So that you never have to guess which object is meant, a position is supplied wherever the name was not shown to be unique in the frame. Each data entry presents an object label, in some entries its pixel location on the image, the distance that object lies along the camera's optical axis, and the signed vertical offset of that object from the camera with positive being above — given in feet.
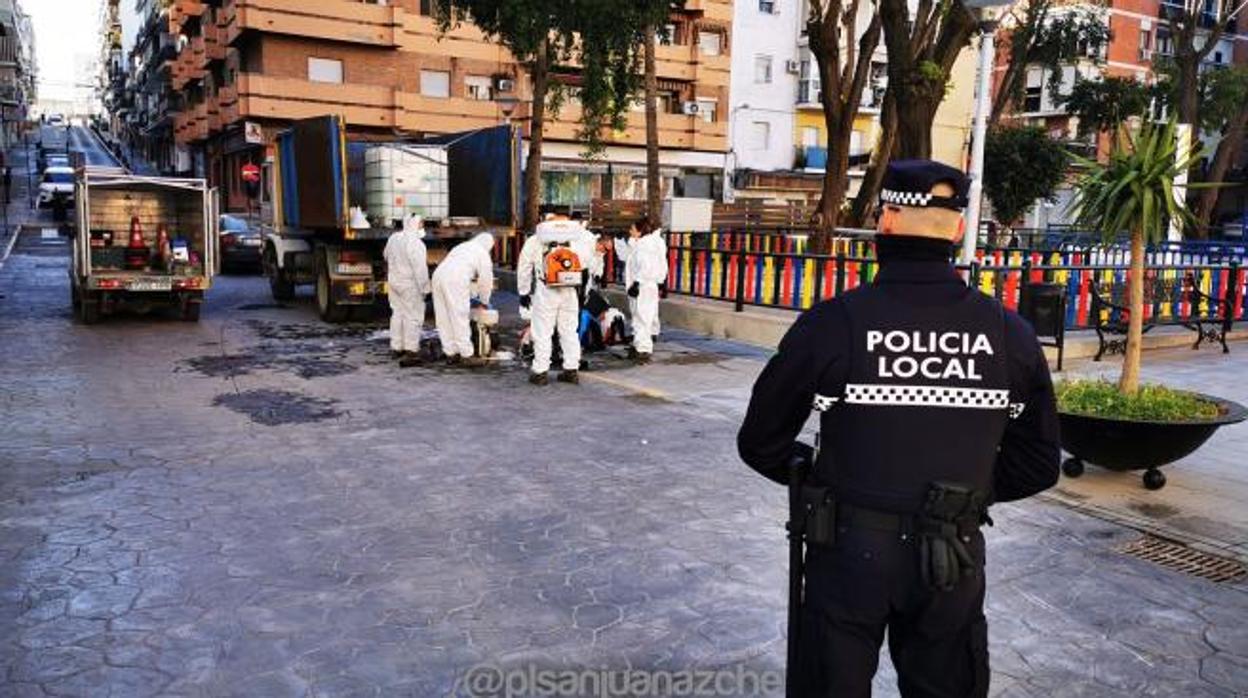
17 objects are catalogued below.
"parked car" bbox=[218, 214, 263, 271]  74.95 -2.36
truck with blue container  47.32 +1.21
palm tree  22.44 +0.81
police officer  8.68 -1.84
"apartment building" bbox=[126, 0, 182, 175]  199.82 +29.09
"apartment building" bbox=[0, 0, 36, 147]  222.07 +32.72
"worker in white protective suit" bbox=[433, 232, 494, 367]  36.63 -2.33
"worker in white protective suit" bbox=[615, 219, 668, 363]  40.06 -2.18
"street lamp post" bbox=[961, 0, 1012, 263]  32.91 +4.20
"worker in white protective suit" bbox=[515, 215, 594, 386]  34.19 -2.64
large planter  21.11 -4.39
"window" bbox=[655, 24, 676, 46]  71.87 +13.65
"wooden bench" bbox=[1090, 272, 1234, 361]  39.47 -3.38
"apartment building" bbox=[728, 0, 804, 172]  144.87 +20.44
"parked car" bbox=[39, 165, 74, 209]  126.02 +3.14
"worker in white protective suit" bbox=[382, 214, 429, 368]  38.34 -2.36
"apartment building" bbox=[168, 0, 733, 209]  116.47 +16.70
